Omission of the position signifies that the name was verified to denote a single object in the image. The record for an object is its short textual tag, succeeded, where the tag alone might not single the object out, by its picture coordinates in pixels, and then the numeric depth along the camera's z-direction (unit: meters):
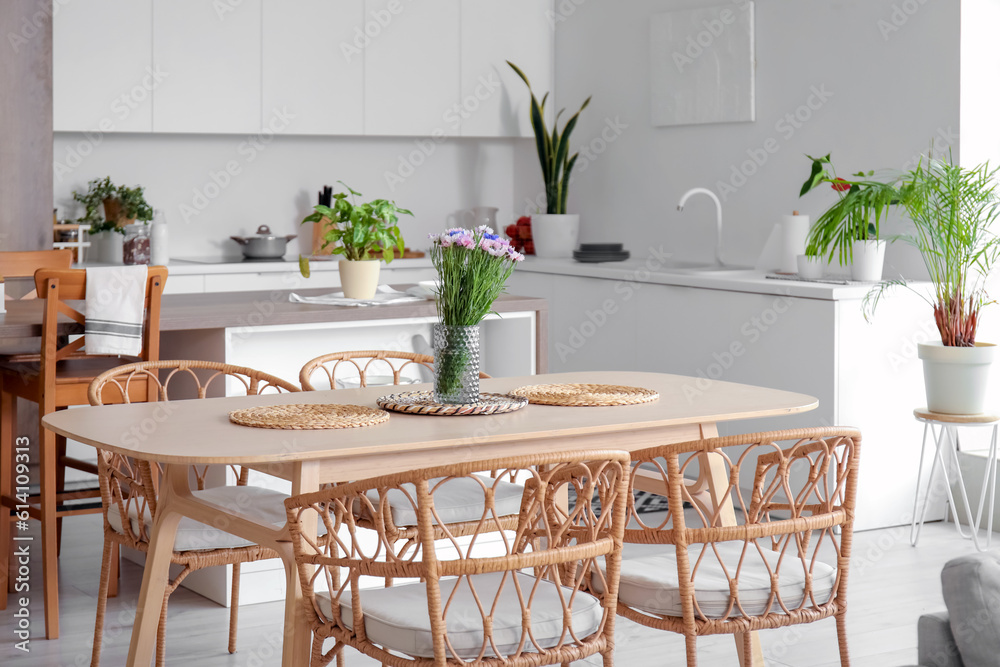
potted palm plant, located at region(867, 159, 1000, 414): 4.16
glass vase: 2.61
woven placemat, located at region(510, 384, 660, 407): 2.68
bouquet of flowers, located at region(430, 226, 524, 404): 2.52
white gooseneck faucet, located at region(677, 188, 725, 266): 5.48
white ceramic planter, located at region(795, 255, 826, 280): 4.74
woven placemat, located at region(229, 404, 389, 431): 2.36
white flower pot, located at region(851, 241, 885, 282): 4.50
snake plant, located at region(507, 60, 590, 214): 6.31
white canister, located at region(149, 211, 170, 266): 5.73
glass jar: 5.63
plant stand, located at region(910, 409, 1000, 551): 4.16
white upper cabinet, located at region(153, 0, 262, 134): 5.62
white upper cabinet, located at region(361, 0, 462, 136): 6.14
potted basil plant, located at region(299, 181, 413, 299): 3.80
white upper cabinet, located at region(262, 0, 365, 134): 5.87
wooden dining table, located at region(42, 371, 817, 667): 2.18
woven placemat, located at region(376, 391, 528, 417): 2.54
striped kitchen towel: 3.28
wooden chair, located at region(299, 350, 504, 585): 2.76
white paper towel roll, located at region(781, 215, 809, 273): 4.97
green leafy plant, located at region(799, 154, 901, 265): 4.34
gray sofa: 1.72
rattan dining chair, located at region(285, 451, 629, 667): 1.95
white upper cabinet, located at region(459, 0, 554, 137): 6.39
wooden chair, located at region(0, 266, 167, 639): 3.21
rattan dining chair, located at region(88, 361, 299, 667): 2.68
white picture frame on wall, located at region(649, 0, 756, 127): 5.48
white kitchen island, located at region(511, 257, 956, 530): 4.38
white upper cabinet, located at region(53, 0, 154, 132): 5.38
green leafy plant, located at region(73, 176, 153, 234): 5.79
